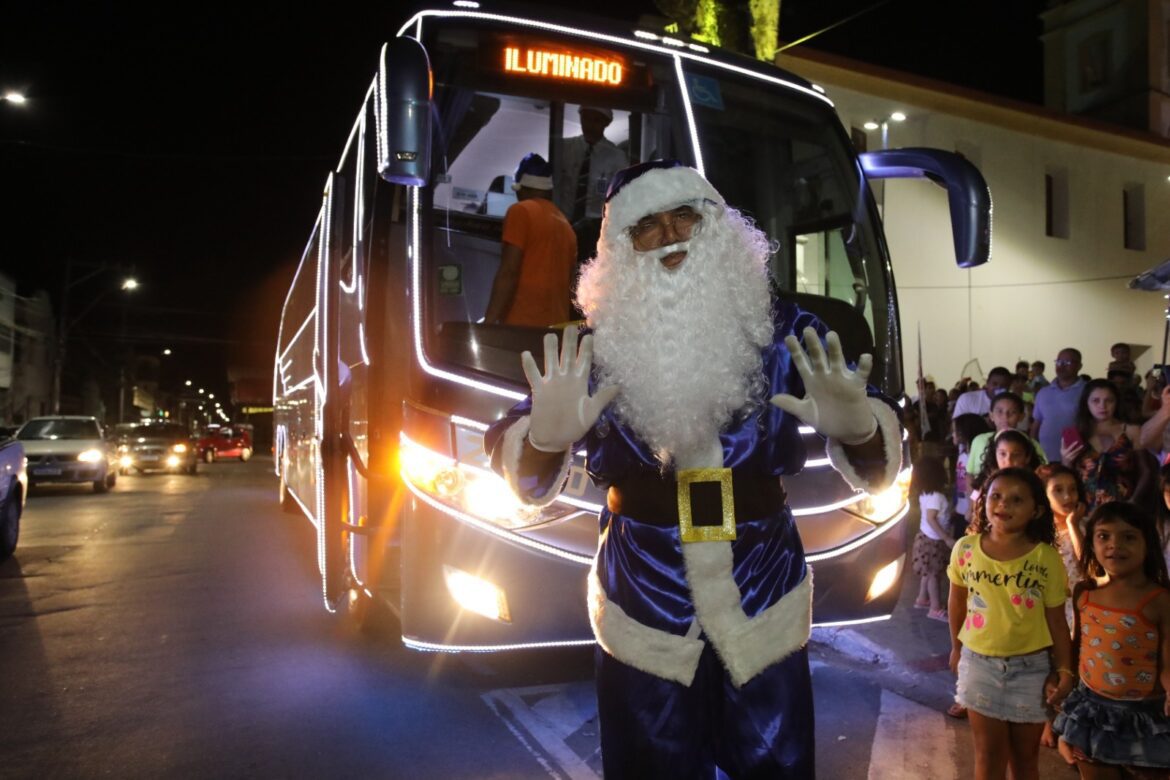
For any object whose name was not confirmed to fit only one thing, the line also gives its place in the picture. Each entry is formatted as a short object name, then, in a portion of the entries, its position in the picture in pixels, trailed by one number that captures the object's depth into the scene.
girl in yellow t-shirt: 3.38
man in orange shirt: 4.71
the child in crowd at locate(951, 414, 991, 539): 7.16
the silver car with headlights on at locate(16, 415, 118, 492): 18.19
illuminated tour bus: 4.23
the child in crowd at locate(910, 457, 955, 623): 6.65
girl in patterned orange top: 3.25
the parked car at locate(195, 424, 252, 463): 37.31
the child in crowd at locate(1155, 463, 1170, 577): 4.41
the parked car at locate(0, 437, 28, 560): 9.48
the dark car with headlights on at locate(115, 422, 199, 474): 27.55
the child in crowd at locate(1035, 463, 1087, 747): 4.69
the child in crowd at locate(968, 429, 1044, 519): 5.39
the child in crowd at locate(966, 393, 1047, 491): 6.55
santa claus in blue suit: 2.29
